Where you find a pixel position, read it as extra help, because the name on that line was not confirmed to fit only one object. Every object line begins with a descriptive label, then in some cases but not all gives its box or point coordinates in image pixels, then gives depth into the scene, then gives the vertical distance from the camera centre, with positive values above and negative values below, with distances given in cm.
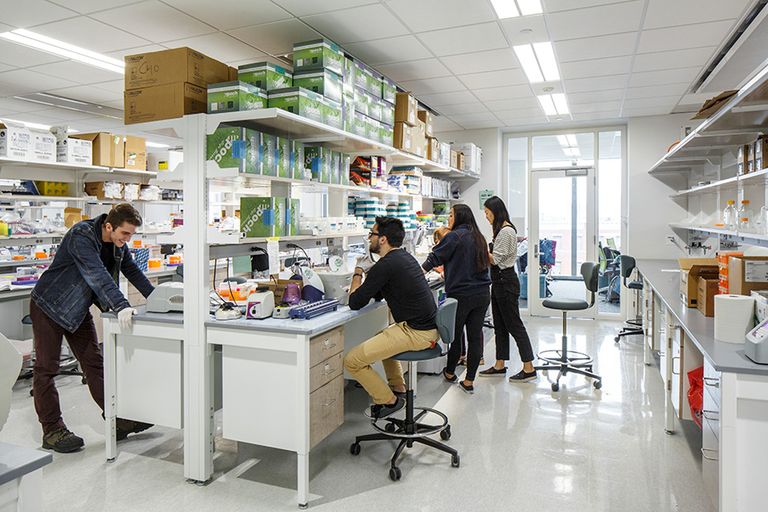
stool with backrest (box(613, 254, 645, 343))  618 -51
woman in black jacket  432 -26
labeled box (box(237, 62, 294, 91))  322 +104
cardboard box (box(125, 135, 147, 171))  617 +107
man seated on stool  312 -41
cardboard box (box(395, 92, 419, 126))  482 +125
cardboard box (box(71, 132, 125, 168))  582 +107
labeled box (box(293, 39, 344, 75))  353 +128
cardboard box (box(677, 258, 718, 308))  332 -21
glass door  764 +33
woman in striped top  454 -35
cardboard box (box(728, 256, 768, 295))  271 -17
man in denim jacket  312 -36
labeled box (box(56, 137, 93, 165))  550 +98
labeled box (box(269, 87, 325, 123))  313 +86
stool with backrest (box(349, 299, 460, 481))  309 -112
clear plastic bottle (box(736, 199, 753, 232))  412 +21
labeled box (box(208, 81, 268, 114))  295 +83
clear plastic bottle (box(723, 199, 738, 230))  463 +25
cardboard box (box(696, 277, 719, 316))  306 -31
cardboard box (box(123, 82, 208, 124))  301 +83
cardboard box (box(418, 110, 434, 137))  555 +133
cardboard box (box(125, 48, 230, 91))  303 +103
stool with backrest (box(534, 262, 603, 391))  459 -96
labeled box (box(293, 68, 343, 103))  348 +109
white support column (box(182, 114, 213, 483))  289 -36
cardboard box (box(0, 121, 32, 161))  490 +96
